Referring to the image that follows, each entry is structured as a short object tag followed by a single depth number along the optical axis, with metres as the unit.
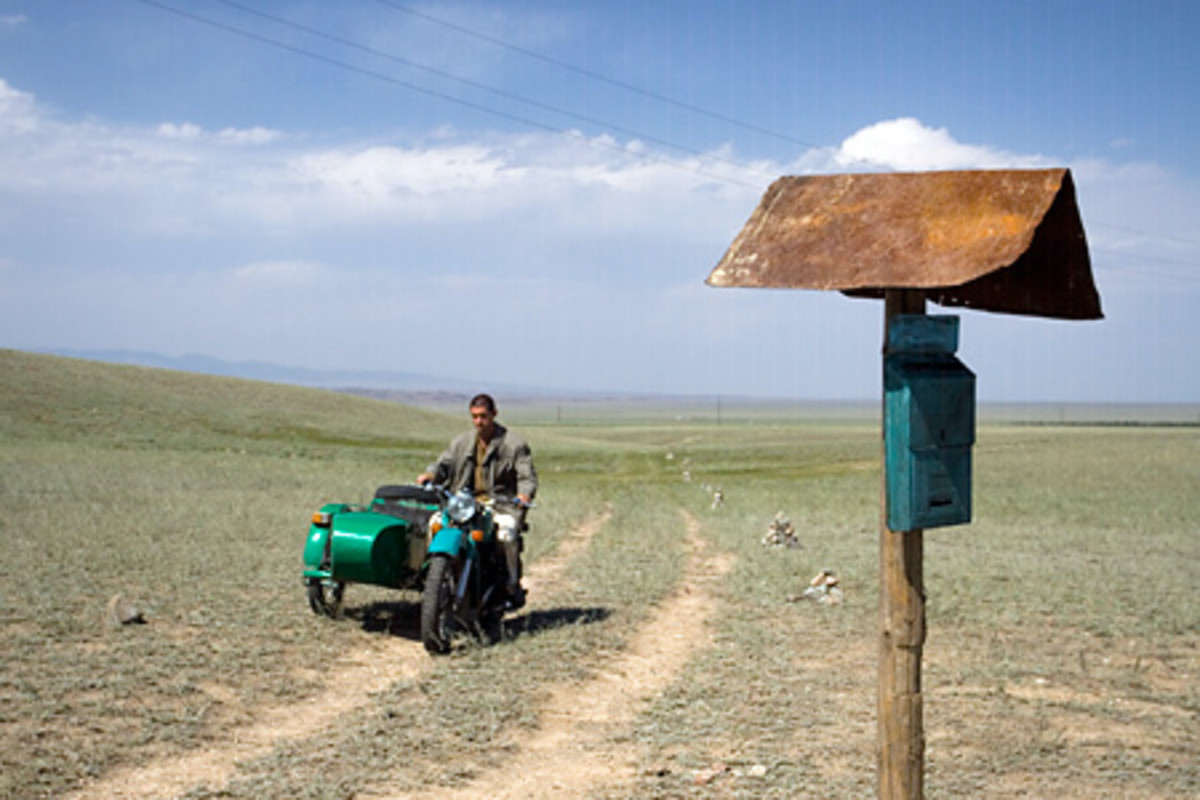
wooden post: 5.10
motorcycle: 9.87
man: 10.72
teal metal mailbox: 4.91
